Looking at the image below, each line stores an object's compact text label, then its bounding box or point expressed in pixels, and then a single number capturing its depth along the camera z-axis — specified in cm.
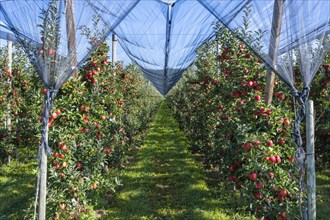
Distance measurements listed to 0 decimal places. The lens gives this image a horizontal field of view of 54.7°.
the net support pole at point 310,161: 289
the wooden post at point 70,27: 296
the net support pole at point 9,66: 693
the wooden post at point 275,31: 296
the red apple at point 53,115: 338
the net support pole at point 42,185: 295
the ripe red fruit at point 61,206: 345
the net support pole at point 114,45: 698
